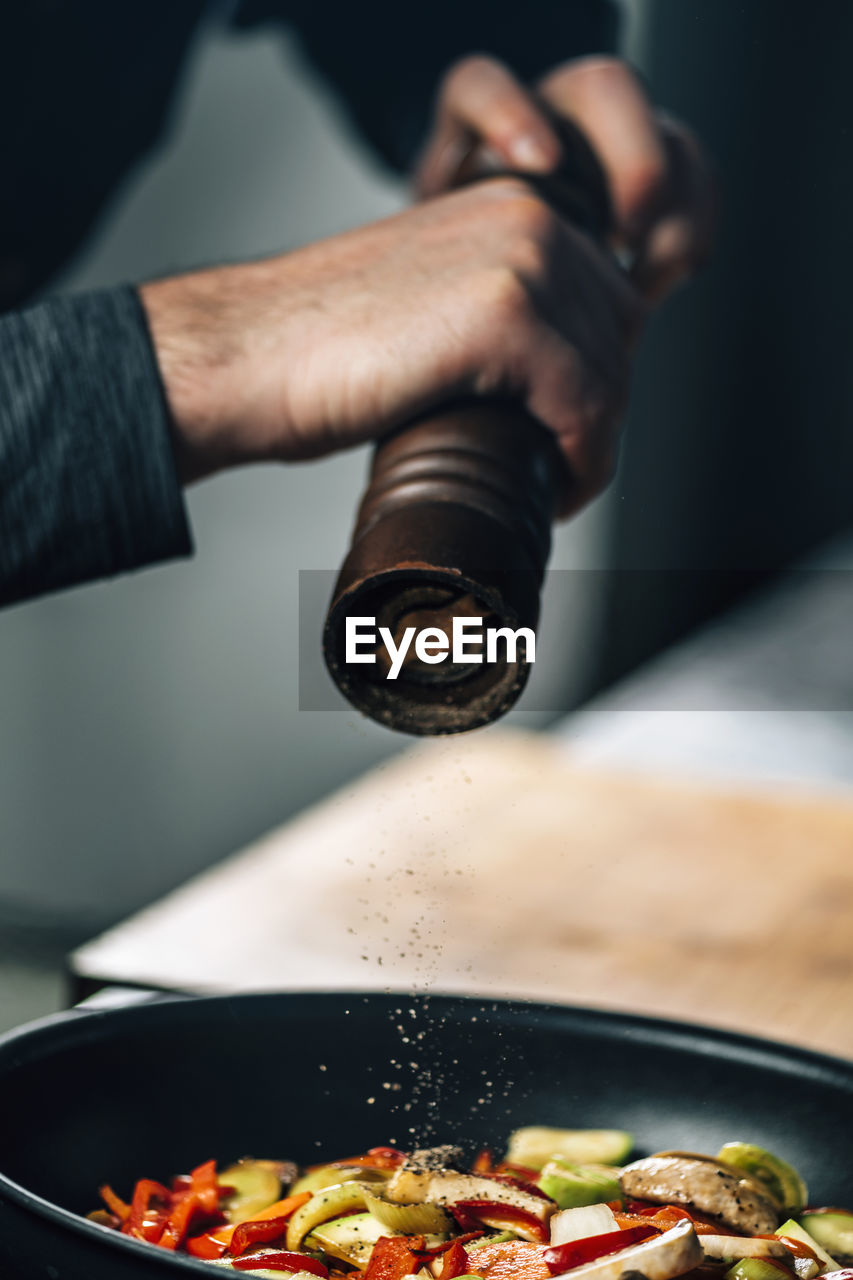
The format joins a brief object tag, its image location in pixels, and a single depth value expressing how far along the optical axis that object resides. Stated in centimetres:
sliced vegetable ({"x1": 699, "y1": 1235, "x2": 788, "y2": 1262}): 76
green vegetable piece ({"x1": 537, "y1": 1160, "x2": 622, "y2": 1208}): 79
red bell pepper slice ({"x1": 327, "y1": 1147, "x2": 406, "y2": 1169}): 82
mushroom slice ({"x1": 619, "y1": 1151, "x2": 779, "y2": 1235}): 79
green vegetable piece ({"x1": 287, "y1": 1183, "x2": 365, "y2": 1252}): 78
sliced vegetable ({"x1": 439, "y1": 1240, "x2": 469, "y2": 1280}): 75
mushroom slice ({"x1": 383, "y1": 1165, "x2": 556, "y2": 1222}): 78
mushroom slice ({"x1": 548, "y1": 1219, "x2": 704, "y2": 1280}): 71
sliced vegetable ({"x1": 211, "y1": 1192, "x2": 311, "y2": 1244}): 79
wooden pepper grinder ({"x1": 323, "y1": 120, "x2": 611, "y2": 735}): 72
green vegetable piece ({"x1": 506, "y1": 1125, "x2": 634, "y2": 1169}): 84
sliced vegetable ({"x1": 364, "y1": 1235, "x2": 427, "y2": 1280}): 75
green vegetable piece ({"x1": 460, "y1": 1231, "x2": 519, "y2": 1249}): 77
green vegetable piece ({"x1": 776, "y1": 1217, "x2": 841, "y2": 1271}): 78
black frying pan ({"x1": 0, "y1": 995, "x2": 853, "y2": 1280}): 82
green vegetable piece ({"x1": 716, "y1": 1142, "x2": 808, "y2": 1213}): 82
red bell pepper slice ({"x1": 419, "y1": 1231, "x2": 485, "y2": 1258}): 76
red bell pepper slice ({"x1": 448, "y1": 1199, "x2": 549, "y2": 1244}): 78
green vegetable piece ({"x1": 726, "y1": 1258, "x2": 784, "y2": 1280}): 75
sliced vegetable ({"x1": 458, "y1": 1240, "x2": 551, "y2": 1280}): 75
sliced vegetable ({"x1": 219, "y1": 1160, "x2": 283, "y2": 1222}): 80
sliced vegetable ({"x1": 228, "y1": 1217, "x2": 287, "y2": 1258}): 78
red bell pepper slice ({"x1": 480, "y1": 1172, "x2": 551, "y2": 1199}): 79
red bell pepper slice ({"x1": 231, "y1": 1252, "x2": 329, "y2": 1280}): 75
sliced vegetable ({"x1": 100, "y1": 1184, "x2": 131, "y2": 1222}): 80
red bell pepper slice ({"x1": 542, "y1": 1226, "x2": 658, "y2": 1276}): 74
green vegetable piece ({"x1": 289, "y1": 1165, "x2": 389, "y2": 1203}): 80
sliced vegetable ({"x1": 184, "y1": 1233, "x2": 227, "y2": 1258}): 78
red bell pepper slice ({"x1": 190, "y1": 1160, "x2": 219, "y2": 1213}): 80
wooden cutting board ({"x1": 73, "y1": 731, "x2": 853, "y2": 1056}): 112
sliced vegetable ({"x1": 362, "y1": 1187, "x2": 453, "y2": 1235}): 77
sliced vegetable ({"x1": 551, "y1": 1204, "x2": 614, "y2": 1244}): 76
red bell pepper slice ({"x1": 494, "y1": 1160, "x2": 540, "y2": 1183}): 82
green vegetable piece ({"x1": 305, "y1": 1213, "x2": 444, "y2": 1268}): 77
